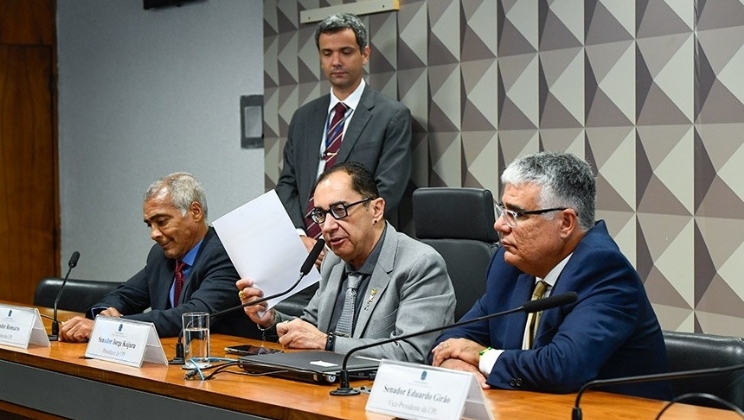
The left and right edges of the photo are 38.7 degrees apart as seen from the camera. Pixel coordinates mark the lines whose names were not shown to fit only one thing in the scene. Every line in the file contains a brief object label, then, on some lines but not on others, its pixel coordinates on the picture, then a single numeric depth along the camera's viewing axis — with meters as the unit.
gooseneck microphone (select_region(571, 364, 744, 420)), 1.76
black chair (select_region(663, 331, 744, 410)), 2.32
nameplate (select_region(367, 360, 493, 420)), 1.92
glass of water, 2.70
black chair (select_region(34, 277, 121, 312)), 4.36
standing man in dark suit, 4.46
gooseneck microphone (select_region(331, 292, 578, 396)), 2.11
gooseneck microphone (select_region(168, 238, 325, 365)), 2.83
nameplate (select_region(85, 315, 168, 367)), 2.70
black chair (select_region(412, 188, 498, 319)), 3.52
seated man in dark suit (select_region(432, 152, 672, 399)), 2.34
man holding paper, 2.85
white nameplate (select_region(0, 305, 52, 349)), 3.07
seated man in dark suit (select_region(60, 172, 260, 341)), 3.56
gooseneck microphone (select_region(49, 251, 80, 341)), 3.29
